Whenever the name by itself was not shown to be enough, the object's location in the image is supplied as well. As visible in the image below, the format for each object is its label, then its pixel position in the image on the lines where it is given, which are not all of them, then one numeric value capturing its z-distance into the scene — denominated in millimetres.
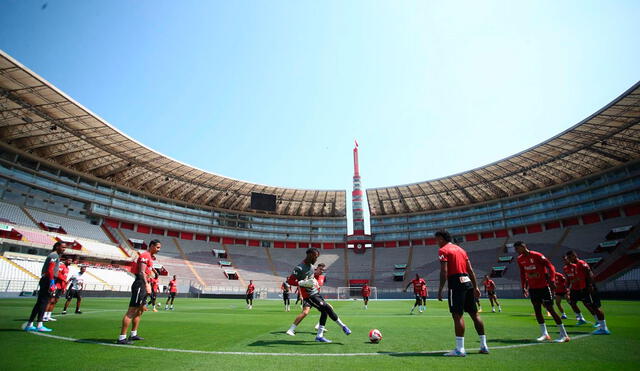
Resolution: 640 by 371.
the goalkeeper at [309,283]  7145
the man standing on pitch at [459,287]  5352
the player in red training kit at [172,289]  19205
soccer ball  6410
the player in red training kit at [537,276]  7293
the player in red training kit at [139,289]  6387
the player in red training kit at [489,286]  18084
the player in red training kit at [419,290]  17984
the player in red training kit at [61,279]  11202
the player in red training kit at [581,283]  8441
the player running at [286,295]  19792
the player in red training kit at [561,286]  12359
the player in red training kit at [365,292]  22594
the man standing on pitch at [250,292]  22122
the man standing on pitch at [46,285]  7609
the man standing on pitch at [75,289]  13172
